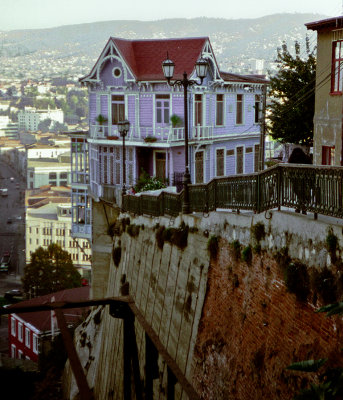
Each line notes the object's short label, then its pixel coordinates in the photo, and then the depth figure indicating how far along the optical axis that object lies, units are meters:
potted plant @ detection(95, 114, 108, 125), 32.12
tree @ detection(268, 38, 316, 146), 25.92
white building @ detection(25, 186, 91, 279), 110.31
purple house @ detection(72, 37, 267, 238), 31.00
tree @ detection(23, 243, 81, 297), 77.12
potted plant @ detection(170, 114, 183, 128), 30.39
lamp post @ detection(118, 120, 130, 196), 25.02
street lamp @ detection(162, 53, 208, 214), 17.00
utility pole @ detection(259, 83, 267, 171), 24.96
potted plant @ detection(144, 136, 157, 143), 30.67
